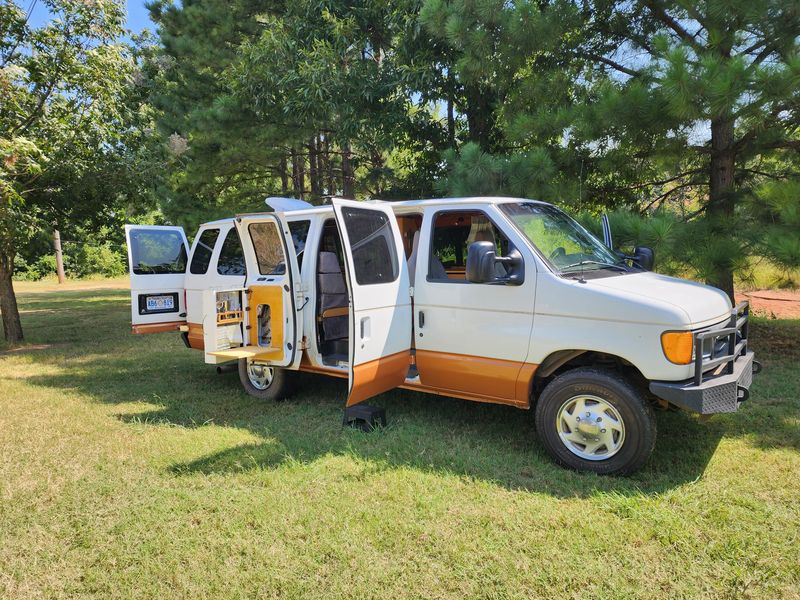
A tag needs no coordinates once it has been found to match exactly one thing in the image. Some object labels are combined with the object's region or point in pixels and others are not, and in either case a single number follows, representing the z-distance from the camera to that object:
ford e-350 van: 3.89
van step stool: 5.06
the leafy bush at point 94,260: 33.56
